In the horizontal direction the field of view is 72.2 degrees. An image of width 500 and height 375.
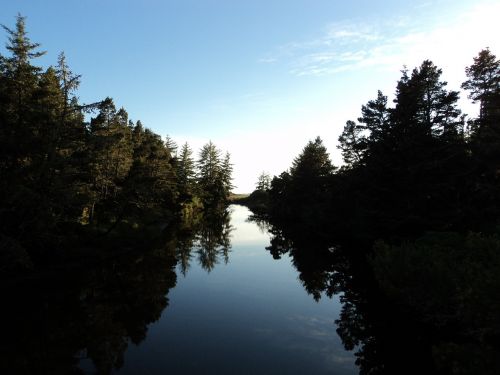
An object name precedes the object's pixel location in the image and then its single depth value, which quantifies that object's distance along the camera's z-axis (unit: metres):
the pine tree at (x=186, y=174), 73.81
